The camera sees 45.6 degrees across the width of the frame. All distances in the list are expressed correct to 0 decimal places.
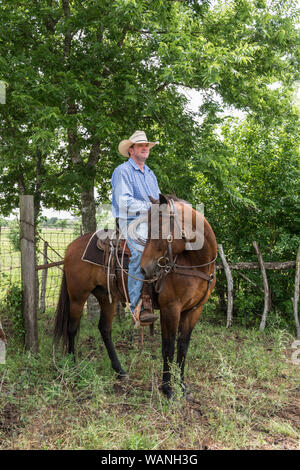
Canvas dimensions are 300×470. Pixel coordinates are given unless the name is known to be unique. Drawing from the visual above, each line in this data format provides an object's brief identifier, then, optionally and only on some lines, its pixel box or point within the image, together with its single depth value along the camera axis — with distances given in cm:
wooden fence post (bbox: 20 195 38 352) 523
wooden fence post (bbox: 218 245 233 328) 740
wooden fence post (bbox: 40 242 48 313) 849
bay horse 376
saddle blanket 475
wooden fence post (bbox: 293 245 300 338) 705
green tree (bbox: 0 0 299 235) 522
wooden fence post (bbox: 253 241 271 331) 724
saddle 461
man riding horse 415
